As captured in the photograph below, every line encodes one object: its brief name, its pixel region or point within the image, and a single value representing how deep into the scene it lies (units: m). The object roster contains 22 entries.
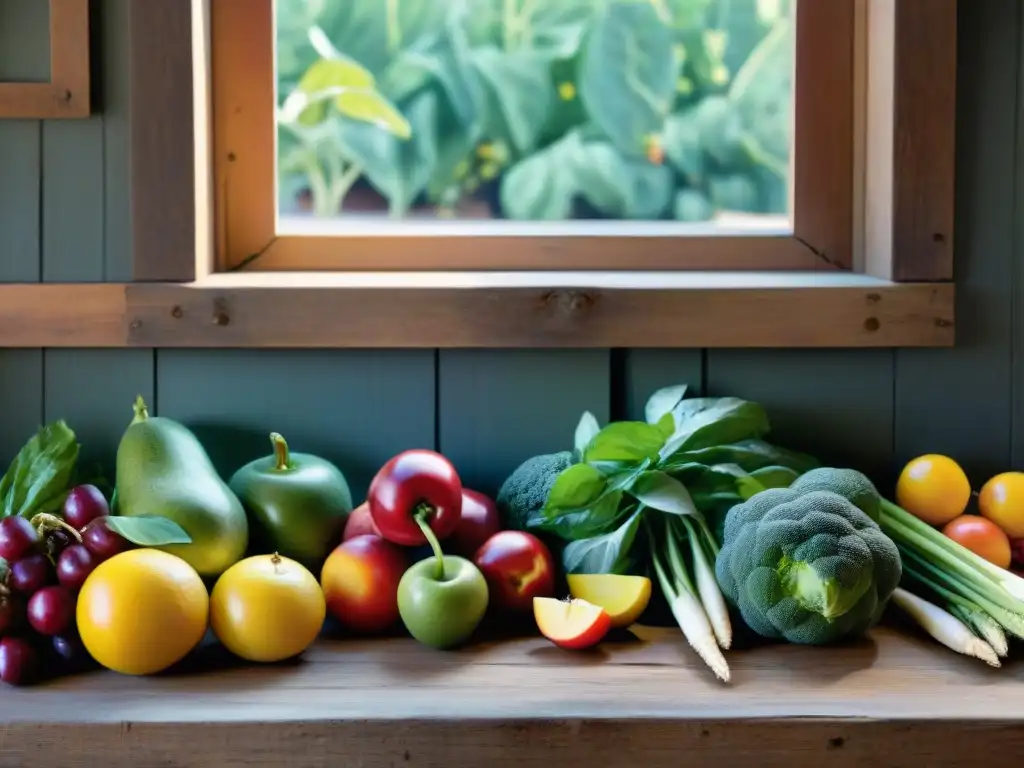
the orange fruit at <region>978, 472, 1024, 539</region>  1.41
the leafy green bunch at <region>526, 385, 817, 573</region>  1.29
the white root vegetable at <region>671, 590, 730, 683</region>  1.12
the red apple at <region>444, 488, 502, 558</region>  1.35
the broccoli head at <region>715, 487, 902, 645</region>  1.12
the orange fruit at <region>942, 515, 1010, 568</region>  1.36
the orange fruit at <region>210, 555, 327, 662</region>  1.14
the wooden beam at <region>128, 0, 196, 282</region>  1.44
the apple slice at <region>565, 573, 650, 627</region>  1.23
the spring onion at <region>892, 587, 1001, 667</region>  1.15
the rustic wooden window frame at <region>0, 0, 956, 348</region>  1.44
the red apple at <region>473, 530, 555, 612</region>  1.26
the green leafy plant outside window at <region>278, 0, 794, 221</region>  1.62
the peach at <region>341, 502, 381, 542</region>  1.33
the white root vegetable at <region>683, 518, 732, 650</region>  1.18
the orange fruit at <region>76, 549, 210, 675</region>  1.10
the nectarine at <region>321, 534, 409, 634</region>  1.24
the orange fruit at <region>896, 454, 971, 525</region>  1.39
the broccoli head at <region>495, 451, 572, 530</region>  1.36
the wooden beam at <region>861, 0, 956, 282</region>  1.45
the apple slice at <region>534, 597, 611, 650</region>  1.18
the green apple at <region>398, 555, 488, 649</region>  1.17
